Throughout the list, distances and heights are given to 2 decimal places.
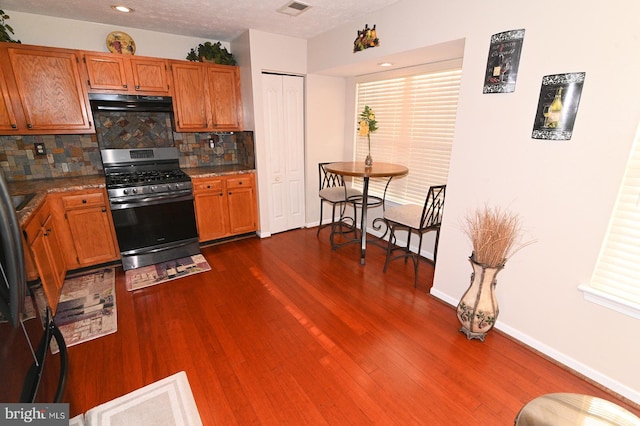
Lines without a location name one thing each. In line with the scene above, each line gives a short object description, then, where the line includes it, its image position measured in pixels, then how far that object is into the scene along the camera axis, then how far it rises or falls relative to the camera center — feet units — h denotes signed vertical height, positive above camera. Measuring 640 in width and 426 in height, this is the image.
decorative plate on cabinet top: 10.21 +3.03
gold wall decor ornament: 9.00 +2.94
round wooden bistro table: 9.38 -1.14
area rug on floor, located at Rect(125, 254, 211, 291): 9.62 -4.67
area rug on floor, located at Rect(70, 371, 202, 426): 5.15 -4.87
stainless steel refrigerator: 2.74 -2.38
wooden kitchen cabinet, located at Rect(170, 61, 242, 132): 11.11 +1.40
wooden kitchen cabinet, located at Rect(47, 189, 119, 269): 9.32 -3.03
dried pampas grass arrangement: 6.48 -2.18
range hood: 9.96 +1.04
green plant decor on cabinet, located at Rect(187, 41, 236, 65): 11.54 +3.05
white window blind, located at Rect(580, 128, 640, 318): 5.22 -2.07
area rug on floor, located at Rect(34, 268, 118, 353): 7.30 -4.75
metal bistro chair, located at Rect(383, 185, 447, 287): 9.12 -2.56
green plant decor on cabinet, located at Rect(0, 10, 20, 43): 8.60 +2.96
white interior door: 12.15 -0.54
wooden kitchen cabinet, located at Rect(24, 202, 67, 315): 7.02 -3.09
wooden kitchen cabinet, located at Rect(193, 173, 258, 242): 11.61 -2.87
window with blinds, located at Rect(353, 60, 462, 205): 9.89 +0.46
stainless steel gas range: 9.97 -2.51
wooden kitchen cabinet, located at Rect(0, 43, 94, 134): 8.78 +1.30
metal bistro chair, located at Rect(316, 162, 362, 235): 11.84 -2.26
